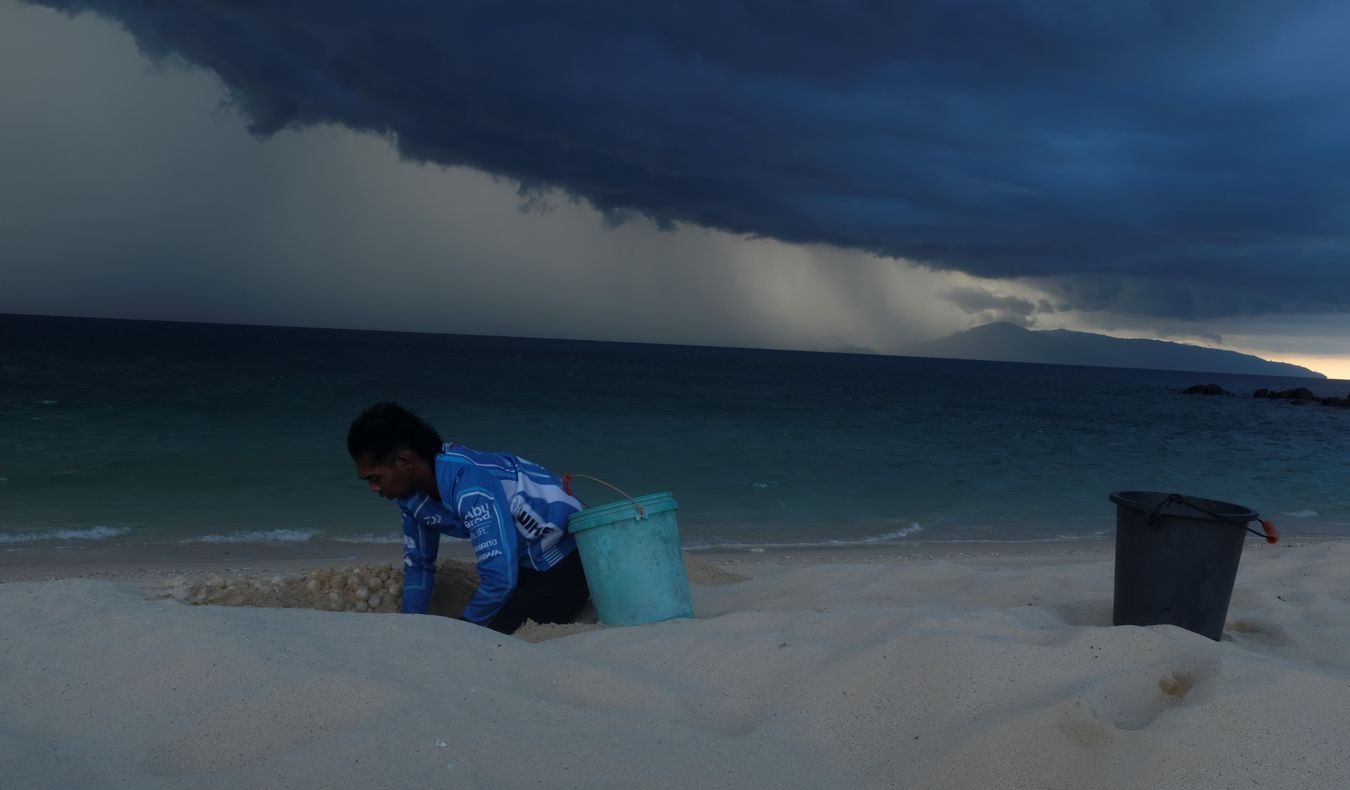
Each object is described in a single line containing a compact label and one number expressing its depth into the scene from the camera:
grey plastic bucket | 4.08
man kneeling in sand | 4.03
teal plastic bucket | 4.11
